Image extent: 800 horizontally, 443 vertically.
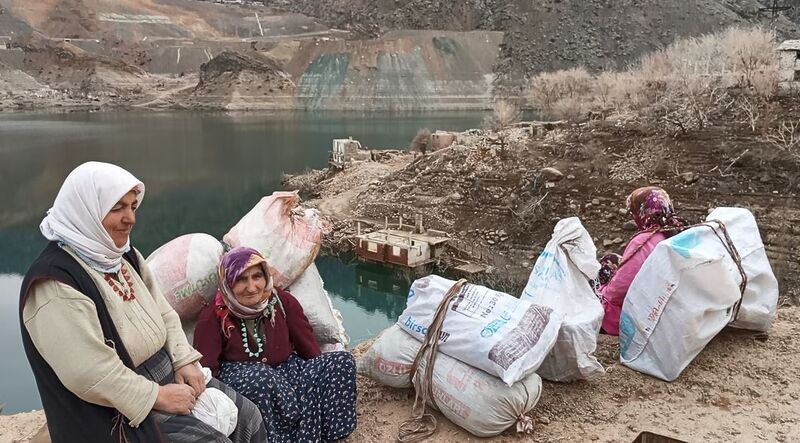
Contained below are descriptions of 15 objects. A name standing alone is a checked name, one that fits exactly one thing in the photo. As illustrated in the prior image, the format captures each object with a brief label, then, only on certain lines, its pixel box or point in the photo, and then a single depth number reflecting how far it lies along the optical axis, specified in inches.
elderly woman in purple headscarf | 88.7
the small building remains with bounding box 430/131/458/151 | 830.5
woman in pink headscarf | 126.4
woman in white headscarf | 65.2
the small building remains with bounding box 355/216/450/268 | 488.4
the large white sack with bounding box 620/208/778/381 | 111.3
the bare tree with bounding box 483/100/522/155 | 840.3
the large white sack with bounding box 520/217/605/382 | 108.8
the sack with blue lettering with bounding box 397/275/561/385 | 96.6
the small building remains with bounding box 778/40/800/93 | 479.2
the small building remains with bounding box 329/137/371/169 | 834.8
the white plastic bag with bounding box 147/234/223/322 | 104.9
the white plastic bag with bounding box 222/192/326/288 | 115.2
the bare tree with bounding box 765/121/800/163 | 421.7
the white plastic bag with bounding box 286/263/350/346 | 113.7
